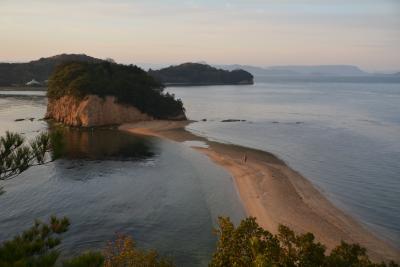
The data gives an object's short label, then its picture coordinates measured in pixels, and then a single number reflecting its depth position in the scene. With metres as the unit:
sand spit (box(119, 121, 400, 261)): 26.66
